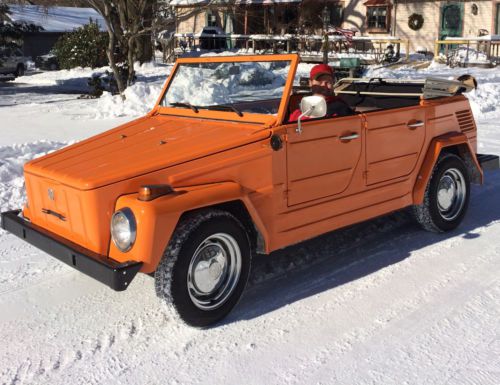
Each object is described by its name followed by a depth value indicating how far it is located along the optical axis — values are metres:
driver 4.49
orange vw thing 3.46
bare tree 15.37
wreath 28.59
